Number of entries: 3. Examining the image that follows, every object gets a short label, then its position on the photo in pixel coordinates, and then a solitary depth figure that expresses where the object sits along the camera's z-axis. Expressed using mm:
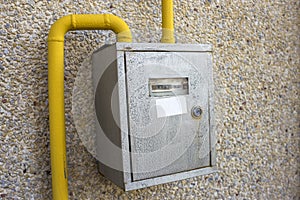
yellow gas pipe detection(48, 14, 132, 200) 745
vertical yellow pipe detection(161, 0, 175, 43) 850
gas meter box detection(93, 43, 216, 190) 708
